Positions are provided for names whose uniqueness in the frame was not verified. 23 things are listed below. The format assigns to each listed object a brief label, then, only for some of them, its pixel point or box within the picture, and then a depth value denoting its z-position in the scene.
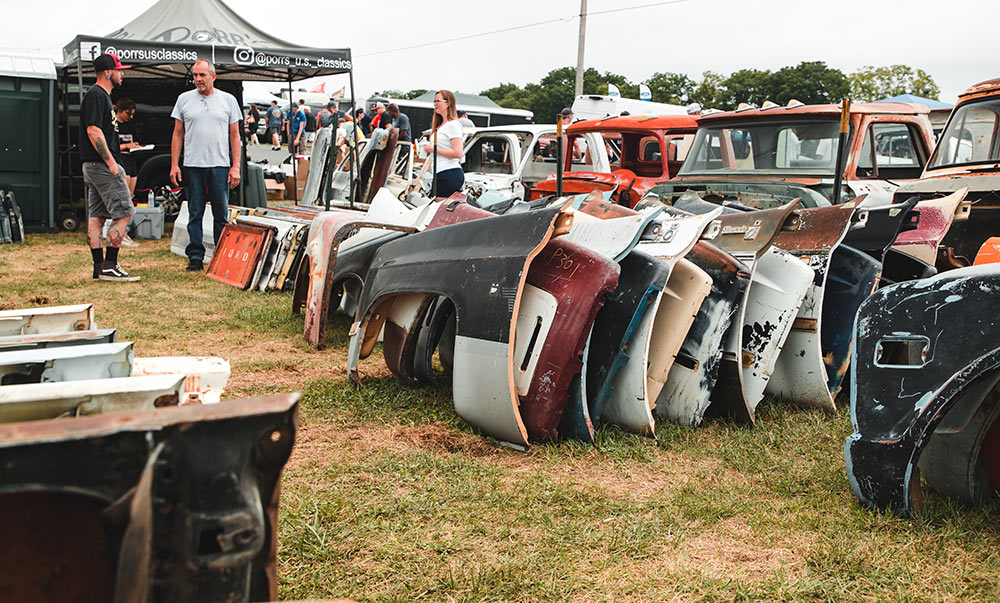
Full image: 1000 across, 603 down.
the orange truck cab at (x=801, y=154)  6.77
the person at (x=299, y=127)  20.86
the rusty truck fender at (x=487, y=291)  3.11
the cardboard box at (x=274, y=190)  15.00
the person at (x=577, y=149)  11.03
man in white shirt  7.65
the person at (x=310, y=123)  25.31
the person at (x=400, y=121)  13.39
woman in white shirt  8.02
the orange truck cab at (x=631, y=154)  9.44
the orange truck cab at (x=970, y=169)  5.45
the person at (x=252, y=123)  22.56
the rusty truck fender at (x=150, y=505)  1.05
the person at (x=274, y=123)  22.46
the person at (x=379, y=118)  17.10
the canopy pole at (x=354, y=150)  10.15
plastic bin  11.06
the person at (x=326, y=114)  18.94
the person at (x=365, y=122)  19.51
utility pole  27.20
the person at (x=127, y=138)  8.02
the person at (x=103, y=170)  6.76
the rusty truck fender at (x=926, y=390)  2.25
